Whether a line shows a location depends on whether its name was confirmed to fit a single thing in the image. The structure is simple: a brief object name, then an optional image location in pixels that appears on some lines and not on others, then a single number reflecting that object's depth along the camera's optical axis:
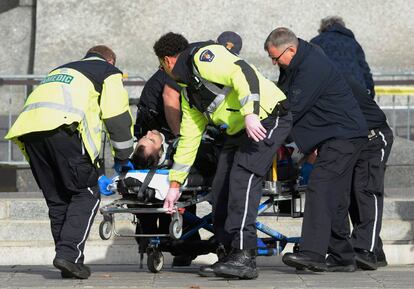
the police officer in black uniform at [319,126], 17.55
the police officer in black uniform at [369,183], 19.09
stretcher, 17.30
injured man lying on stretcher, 17.33
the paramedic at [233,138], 16.81
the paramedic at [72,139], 17.12
